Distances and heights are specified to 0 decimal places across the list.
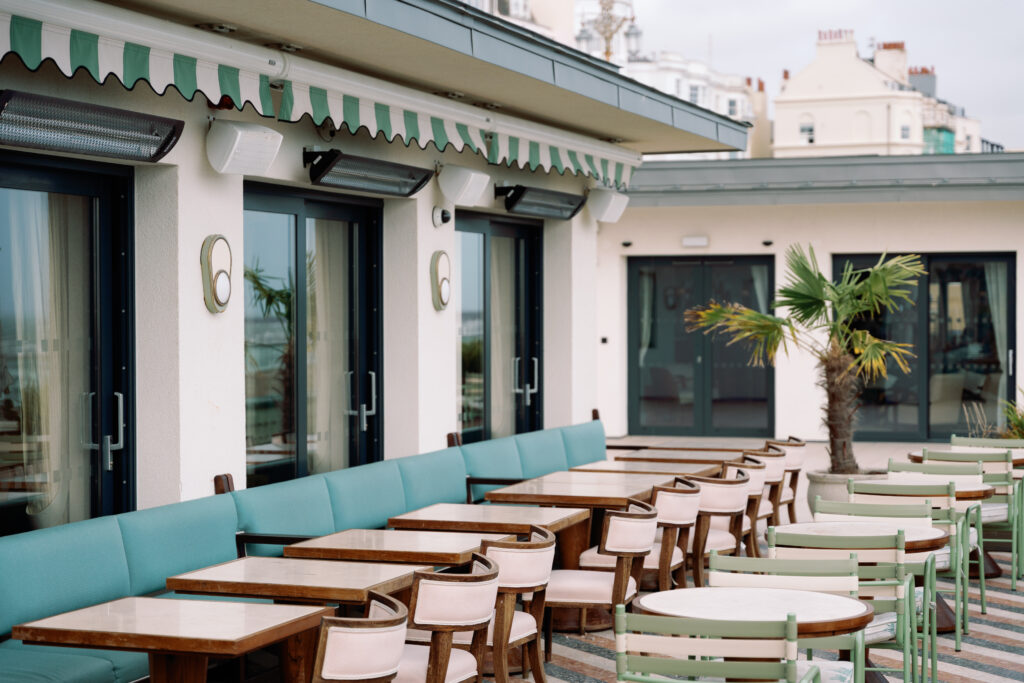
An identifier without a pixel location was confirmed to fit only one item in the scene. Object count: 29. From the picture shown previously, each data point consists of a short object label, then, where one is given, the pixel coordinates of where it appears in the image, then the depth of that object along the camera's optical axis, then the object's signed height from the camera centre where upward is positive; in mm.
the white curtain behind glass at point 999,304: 15055 +351
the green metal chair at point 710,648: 3490 -931
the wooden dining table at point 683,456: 8867 -925
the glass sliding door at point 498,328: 9609 +73
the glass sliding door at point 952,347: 15109 -188
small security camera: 8516 +863
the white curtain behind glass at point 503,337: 10172 -1
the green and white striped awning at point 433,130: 6363 +1296
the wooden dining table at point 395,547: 5117 -921
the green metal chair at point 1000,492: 7688 -1044
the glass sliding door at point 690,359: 15836 -319
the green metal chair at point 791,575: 4363 -889
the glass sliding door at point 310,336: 7125 +17
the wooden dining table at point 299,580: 4438 -927
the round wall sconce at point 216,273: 6195 +349
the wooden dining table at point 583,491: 6688 -900
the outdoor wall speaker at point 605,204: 10828 +1197
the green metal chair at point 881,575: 4621 -965
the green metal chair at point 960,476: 7074 -892
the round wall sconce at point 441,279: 8469 +417
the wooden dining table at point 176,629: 3771 -940
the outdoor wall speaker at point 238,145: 6148 +1004
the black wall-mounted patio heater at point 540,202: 9422 +1098
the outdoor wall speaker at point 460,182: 8438 +1092
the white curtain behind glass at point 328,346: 7715 -51
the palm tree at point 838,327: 9586 +53
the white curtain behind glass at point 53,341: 5598 +0
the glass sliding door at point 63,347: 5531 -29
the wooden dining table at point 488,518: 5828 -910
